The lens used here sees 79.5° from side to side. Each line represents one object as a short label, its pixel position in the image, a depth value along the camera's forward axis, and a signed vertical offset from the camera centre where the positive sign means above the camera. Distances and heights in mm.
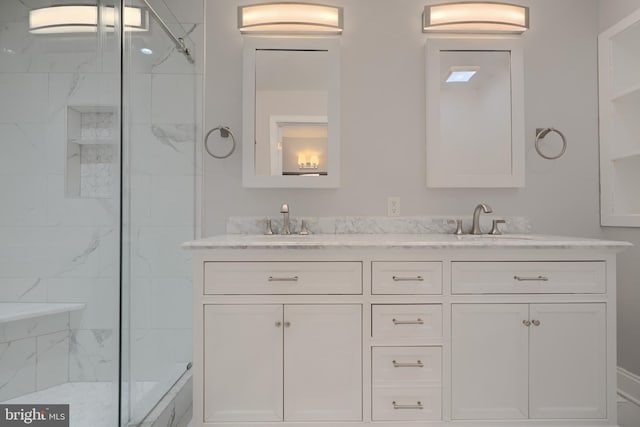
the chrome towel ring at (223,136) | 2107 +451
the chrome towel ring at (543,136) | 2115 +449
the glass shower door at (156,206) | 1562 +62
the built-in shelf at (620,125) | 2057 +511
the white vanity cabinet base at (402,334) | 1571 -475
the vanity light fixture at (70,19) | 1273 +693
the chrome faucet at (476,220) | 2059 -7
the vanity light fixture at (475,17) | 2111 +1109
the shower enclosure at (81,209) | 1232 +35
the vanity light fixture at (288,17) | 2088 +1096
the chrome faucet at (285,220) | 2026 -7
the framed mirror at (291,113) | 2102 +580
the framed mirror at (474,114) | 2125 +585
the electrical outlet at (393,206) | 2166 +72
